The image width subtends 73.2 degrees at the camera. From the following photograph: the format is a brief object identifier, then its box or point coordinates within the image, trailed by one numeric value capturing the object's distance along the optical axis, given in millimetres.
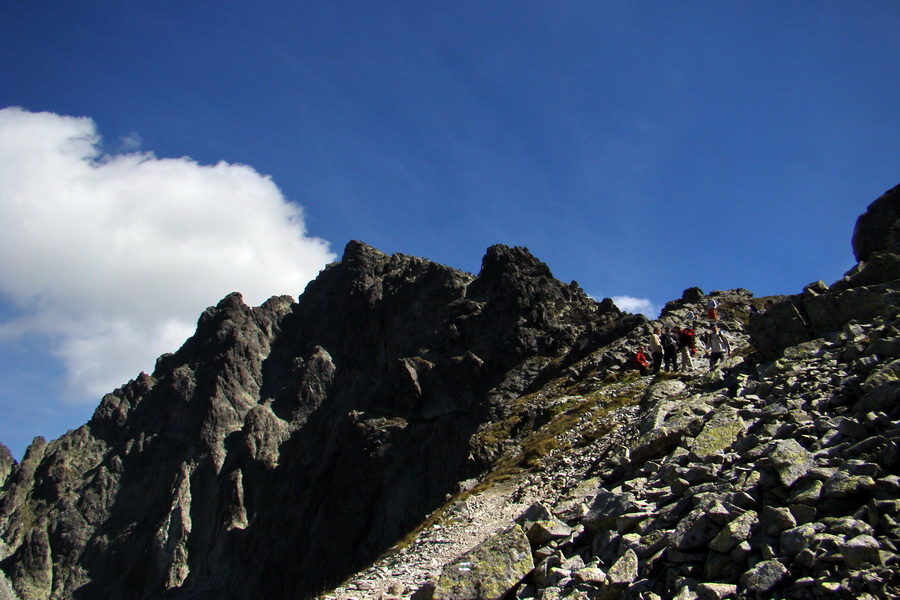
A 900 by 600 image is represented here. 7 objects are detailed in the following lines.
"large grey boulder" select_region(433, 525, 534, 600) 11312
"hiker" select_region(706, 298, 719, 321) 38469
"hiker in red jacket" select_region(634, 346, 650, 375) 34844
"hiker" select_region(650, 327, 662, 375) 31953
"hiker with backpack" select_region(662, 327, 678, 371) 30875
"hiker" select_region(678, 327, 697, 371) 29562
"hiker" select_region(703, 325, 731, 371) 28266
